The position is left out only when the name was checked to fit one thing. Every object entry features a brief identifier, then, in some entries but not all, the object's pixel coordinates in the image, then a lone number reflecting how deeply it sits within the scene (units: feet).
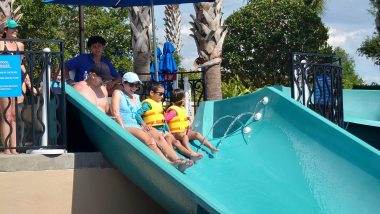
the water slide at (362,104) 47.42
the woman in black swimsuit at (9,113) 27.58
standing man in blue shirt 34.73
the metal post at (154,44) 42.70
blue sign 27.07
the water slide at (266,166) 26.66
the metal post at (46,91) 28.22
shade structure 43.46
